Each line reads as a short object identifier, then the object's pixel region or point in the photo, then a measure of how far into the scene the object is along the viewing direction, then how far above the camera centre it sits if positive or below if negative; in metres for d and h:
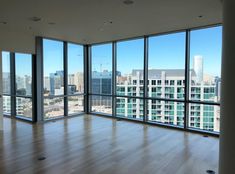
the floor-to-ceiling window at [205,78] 5.04 +0.13
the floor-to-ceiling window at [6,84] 7.12 -0.04
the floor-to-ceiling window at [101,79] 7.46 +0.16
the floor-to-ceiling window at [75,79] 7.39 +0.16
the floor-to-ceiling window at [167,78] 5.66 +0.16
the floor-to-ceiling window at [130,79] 6.54 +0.14
